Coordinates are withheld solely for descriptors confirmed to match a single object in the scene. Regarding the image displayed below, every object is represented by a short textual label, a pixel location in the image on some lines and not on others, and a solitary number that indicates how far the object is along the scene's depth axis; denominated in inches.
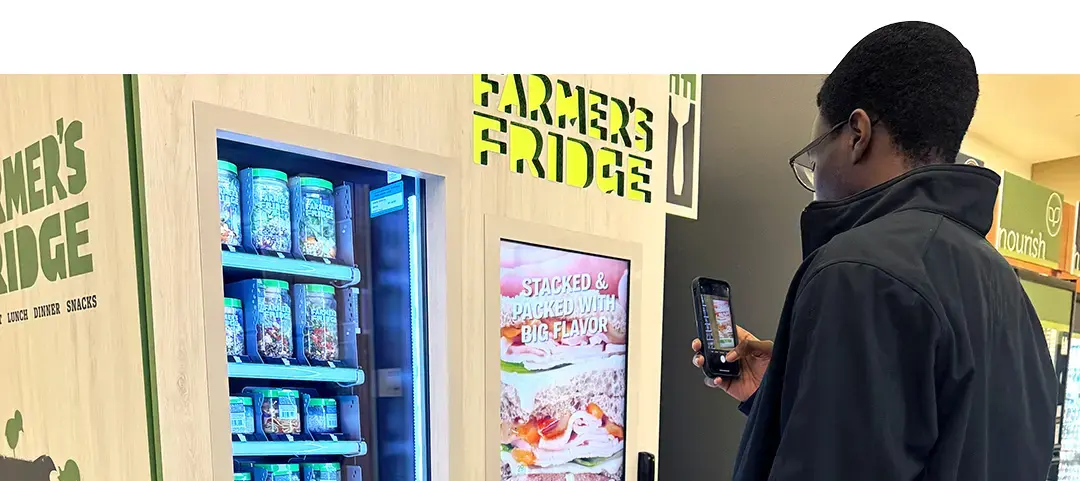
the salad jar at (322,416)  72.2
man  35.8
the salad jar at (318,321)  71.2
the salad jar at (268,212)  66.4
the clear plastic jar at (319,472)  72.6
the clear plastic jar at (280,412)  68.4
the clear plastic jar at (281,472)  69.7
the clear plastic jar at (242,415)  65.6
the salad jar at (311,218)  70.6
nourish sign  135.2
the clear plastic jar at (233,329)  63.5
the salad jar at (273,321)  67.0
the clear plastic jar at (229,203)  63.4
